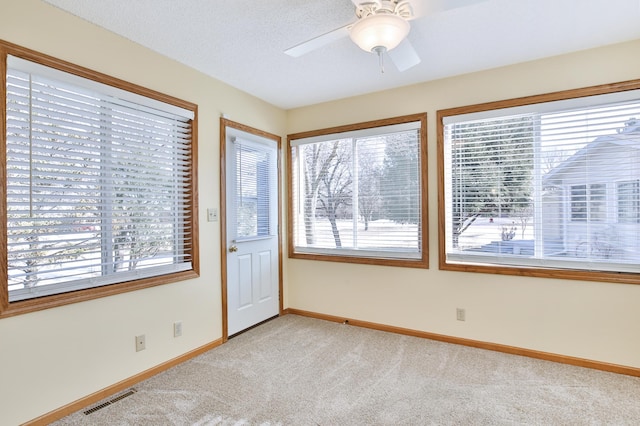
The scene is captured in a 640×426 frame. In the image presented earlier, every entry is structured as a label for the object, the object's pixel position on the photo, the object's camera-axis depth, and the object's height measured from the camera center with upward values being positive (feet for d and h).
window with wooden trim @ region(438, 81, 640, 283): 8.23 +0.75
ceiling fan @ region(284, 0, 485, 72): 5.27 +3.24
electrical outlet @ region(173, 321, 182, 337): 8.88 -3.12
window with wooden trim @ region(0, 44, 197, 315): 6.14 +0.71
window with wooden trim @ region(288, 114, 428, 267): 10.85 +0.77
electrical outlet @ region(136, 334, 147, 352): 7.98 -3.16
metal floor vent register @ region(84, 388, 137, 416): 6.80 -4.06
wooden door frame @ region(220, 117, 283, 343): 10.35 -0.09
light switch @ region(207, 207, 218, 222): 9.98 +0.02
